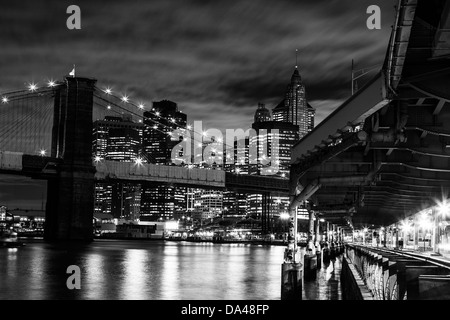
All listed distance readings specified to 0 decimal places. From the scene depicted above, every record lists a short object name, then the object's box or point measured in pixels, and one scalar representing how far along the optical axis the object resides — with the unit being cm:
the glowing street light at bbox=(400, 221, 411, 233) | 7903
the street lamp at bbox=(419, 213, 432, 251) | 6450
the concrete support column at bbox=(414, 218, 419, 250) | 6853
